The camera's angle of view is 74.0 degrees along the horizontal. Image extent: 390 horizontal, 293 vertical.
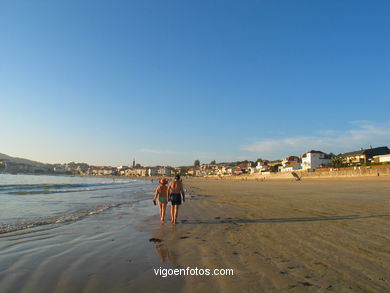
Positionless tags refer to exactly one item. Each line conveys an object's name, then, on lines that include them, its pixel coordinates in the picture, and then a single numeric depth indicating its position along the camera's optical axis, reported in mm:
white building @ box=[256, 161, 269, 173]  108825
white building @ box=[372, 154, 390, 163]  55588
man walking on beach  8805
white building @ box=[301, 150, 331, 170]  81688
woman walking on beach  9209
